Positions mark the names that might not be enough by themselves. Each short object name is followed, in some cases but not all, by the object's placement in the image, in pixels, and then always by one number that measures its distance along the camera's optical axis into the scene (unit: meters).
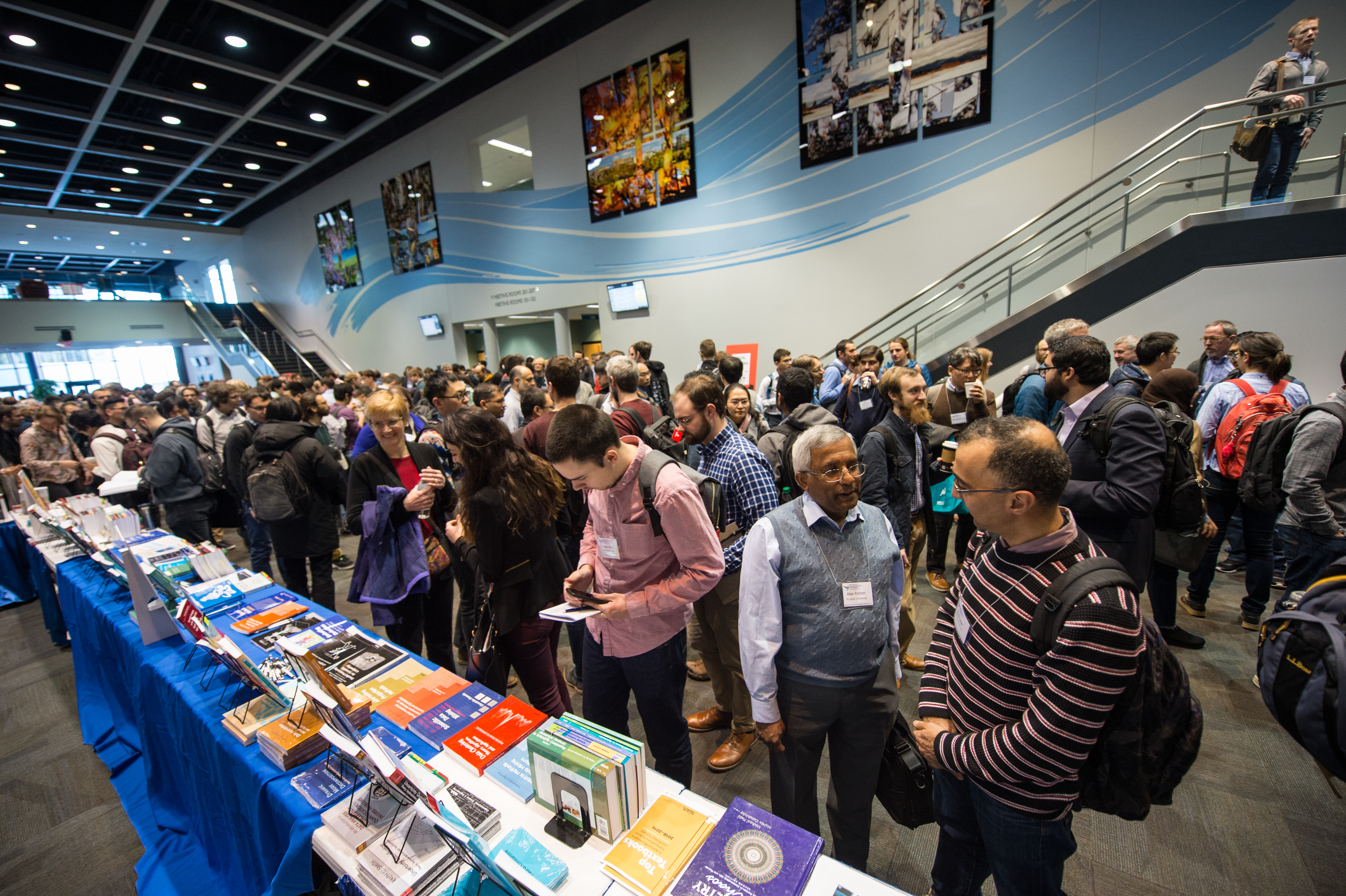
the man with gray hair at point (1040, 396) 3.27
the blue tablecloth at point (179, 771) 1.42
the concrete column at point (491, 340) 11.98
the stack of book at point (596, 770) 1.08
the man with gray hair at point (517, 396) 4.89
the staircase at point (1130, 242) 4.14
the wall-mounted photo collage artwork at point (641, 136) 8.23
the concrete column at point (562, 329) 10.67
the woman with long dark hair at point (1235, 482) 2.94
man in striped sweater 0.99
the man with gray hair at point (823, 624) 1.45
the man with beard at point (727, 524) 2.15
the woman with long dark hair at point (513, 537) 1.91
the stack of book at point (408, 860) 1.11
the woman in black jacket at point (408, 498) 2.33
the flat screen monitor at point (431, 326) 12.76
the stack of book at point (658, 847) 1.03
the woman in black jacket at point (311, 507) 3.04
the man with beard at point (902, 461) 2.53
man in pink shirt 1.57
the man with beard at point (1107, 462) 1.94
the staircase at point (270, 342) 16.73
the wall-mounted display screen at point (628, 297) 9.23
